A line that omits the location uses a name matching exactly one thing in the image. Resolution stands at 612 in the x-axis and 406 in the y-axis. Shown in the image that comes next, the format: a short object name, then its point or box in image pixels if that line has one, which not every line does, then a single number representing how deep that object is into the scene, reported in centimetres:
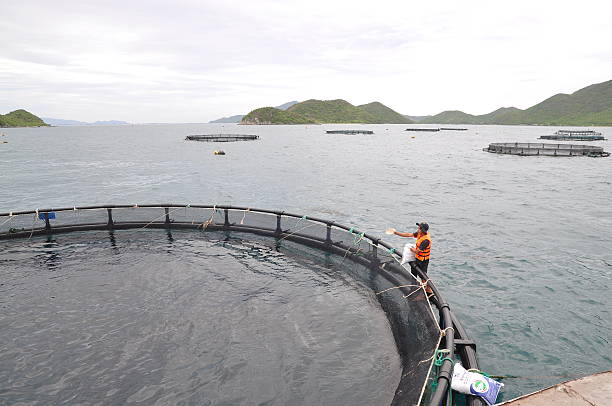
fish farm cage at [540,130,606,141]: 16195
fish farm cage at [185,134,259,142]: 15490
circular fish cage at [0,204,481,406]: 961
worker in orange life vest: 1416
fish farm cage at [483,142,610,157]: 9462
